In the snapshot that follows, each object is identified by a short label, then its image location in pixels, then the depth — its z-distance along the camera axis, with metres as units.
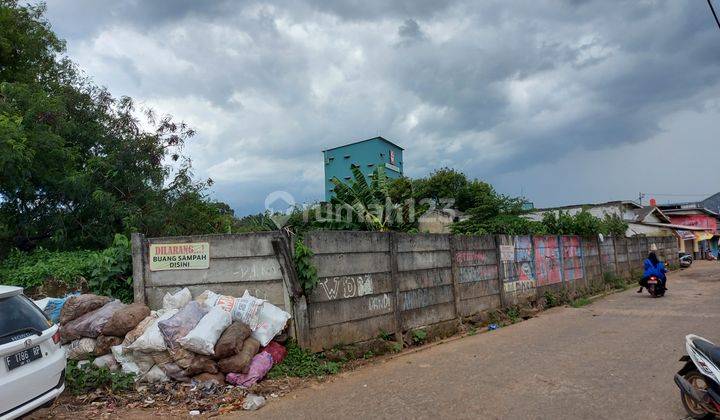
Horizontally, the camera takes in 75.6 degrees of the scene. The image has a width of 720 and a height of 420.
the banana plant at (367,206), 11.05
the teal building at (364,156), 38.84
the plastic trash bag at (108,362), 6.03
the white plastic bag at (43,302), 6.96
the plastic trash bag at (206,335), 5.62
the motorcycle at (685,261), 29.06
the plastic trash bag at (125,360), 5.91
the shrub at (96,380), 5.68
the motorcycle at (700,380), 4.21
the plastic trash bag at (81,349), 6.18
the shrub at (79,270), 7.58
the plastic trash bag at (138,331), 6.05
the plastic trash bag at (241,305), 6.29
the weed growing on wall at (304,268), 6.63
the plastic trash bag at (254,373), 5.76
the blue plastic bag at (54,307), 6.81
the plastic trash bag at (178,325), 5.78
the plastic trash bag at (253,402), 5.18
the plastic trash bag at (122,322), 6.15
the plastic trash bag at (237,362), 5.76
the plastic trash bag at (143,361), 5.84
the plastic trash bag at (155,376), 5.79
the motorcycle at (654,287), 14.83
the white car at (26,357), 3.93
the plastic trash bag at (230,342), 5.73
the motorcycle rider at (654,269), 14.87
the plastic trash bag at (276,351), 6.31
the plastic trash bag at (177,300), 6.68
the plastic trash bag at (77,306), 6.51
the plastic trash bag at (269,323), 6.26
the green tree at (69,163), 10.77
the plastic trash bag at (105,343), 6.15
